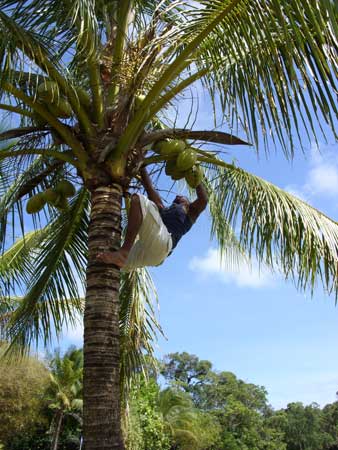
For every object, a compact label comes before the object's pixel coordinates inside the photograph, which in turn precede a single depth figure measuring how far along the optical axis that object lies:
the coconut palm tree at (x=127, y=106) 3.68
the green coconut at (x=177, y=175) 4.75
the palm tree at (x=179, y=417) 33.84
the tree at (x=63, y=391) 30.58
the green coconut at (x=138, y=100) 4.63
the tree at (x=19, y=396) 24.59
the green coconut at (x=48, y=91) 4.35
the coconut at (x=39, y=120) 4.75
